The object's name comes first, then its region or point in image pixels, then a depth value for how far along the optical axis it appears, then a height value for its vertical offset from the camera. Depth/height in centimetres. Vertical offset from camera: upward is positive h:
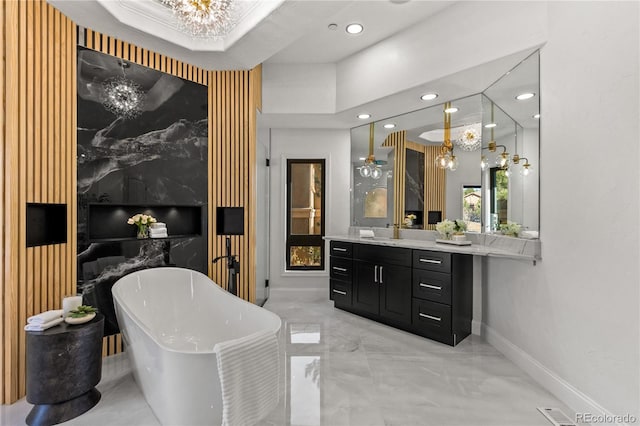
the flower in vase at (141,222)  307 -11
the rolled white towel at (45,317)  203 -71
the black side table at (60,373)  197 -106
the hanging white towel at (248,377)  167 -94
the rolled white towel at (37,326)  202 -76
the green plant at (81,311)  220 -73
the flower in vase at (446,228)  348 -18
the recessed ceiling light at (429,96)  334 +126
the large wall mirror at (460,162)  267 +56
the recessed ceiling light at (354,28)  319 +191
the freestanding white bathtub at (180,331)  179 -92
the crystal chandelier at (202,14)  218 +143
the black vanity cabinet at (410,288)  309 -85
